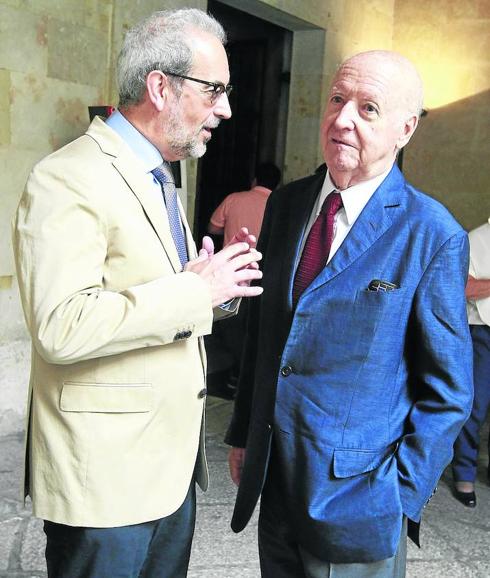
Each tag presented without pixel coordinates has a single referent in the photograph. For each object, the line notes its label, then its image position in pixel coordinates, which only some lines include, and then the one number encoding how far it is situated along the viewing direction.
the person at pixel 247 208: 5.46
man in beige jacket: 1.50
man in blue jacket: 1.65
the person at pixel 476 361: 3.81
